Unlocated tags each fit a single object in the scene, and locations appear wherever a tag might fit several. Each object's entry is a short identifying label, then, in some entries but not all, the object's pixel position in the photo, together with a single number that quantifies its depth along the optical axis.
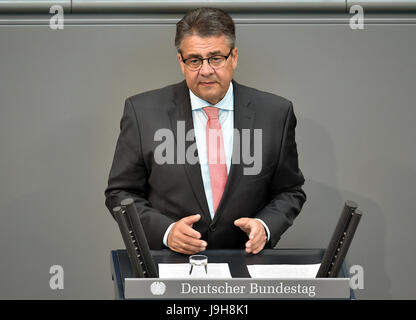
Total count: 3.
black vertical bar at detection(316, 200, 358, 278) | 4.33
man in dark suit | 5.81
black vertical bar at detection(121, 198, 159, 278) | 4.34
